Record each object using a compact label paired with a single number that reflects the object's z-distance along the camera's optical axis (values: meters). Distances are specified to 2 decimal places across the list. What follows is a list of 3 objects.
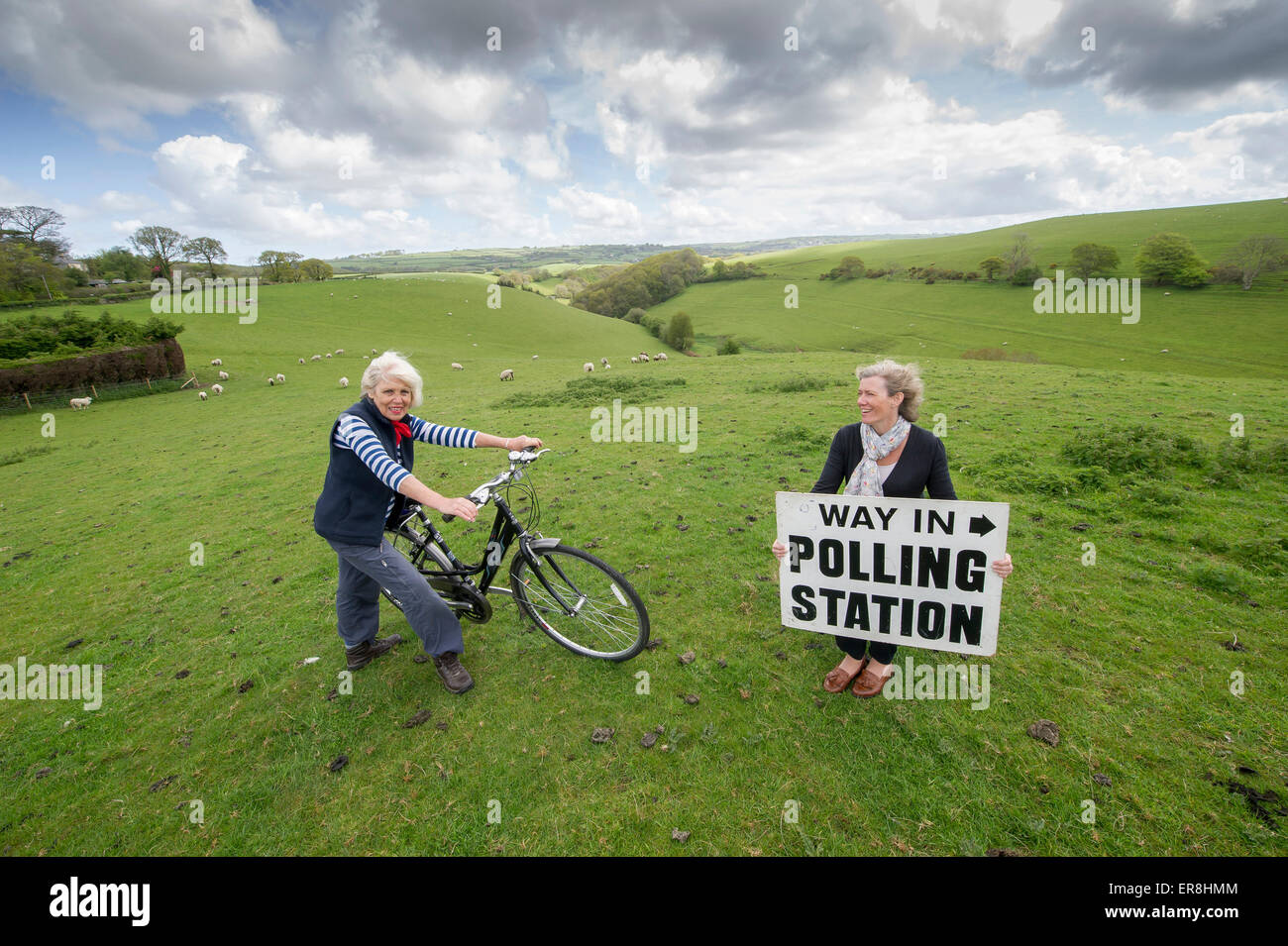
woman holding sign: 3.72
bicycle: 4.67
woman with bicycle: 3.80
